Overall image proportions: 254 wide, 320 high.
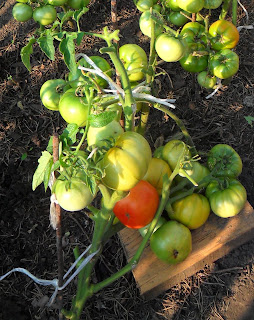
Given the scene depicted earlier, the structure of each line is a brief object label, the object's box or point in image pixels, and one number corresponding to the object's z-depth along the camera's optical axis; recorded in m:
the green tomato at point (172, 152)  0.64
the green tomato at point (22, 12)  0.82
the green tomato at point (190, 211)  0.63
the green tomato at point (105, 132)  0.51
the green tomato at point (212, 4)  0.82
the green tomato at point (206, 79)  0.82
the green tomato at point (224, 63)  0.77
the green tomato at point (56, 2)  0.79
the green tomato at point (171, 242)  0.60
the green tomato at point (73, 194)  0.46
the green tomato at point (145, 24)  0.68
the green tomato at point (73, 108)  0.54
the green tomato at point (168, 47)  0.54
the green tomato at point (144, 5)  0.82
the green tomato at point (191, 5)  0.77
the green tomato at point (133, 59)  0.62
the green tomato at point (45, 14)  0.80
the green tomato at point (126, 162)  0.45
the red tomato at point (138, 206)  0.57
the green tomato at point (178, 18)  0.88
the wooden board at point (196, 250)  0.65
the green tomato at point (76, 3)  0.82
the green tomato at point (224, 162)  0.69
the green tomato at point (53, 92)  0.62
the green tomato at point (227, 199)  0.63
